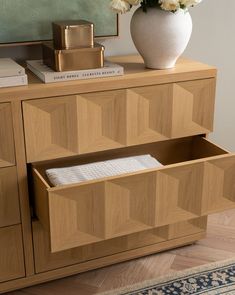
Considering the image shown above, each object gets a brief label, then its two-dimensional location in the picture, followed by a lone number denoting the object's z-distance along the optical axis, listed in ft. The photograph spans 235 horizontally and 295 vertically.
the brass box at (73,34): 7.73
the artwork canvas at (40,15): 8.18
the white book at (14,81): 7.31
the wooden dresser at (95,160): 7.31
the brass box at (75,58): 7.68
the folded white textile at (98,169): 7.68
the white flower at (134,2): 7.84
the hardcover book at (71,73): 7.58
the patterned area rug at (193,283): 8.29
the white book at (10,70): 7.33
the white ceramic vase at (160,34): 7.87
